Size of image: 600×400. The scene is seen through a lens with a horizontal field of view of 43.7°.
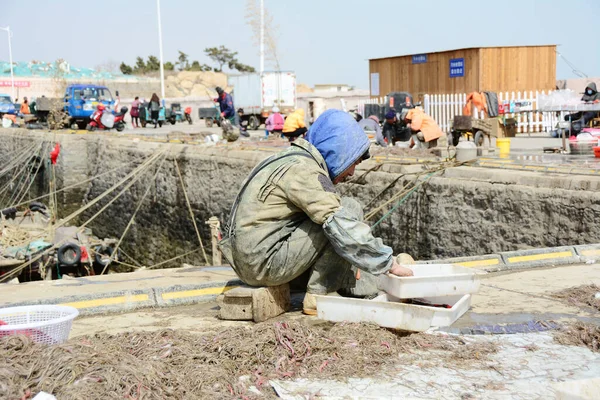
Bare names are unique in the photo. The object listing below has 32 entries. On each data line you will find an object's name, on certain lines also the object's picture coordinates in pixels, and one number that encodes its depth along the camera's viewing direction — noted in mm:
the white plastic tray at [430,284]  3971
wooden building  24391
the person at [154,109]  30031
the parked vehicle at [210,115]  30719
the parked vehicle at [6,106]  34503
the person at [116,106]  27747
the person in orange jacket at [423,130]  14172
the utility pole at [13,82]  48388
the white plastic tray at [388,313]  3768
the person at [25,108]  34031
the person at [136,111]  30219
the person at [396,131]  16367
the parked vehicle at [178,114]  33875
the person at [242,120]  27022
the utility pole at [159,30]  36750
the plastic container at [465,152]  9875
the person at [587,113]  13389
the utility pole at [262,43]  30375
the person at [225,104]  21547
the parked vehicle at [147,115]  30234
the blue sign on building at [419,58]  26770
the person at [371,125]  15542
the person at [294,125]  14336
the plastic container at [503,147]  11719
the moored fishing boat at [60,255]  12086
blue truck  26719
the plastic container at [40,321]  3090
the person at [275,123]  20594
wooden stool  4156
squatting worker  3875
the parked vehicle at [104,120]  25078
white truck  29531
